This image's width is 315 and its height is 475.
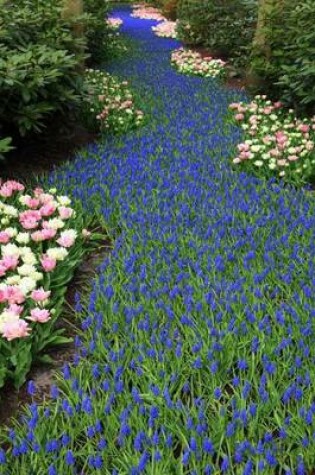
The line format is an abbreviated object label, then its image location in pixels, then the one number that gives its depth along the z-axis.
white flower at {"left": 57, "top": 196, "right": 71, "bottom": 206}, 4.28
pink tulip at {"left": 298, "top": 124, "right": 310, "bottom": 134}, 6.20
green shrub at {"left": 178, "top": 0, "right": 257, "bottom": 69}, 11.59
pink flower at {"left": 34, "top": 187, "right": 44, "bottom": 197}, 4.45
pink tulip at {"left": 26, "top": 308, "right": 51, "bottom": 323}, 3.01
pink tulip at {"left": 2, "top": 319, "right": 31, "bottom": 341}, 2.88
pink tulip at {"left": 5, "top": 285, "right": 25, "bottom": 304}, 3.13
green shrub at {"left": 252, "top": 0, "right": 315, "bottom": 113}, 7.04
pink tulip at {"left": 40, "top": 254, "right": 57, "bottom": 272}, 3.50
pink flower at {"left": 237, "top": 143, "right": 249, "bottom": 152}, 5.76
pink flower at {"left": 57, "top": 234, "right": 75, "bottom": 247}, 3.81
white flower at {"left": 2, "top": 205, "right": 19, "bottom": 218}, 4.12
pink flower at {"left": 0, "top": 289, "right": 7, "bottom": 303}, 3.13
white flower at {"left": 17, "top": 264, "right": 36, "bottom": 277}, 3.41
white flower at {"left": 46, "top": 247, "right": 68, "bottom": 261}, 3.66
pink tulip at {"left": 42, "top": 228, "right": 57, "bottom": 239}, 3.85
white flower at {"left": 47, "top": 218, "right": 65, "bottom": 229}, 3.99
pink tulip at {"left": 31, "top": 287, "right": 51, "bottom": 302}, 3.15
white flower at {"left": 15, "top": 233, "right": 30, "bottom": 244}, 3.81
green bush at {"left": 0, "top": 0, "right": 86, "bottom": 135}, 4.99
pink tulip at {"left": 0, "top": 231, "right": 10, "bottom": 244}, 3.78
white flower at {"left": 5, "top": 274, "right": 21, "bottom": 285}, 3.34
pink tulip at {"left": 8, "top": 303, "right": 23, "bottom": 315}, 3.02
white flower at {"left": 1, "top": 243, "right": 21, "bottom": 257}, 3.58
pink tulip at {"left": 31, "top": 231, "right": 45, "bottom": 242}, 3.82
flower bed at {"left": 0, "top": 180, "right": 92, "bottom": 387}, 2.95
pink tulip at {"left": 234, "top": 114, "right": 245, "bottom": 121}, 6.96
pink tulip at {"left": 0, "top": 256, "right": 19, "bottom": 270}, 3.47
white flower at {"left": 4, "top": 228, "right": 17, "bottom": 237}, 3.84
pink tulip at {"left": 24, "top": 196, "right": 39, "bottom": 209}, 4.25
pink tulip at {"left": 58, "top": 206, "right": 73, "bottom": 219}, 4.17
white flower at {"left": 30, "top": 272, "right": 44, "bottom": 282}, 3.37
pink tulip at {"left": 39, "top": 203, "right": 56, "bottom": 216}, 4.16
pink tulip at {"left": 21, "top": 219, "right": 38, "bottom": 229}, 3.97
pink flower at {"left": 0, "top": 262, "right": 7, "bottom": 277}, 3.40
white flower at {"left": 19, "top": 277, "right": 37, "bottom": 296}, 3.24
